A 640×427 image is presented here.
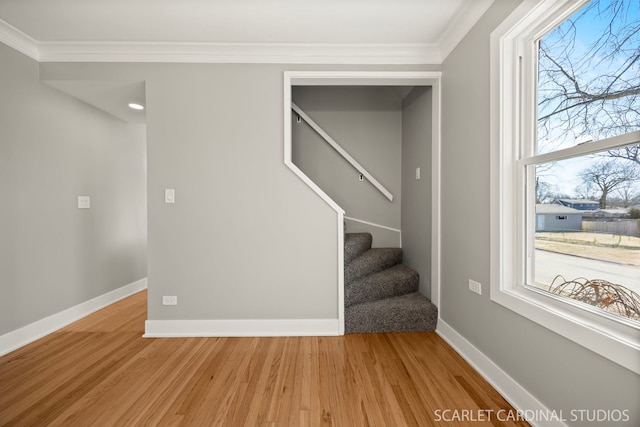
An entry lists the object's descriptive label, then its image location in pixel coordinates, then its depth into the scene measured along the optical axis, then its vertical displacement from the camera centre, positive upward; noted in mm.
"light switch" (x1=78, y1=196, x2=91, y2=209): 3016 +85
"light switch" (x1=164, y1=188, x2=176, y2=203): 2619 +130
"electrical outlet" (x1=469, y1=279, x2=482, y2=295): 2049 -551
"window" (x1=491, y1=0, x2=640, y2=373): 1239 +200
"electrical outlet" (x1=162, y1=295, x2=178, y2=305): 2625 -792
